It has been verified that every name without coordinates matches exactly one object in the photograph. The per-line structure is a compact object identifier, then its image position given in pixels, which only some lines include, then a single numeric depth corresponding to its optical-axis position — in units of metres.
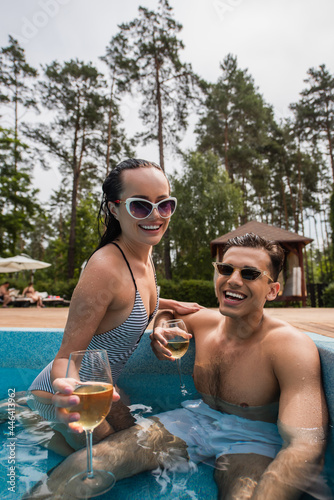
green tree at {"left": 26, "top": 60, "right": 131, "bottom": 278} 19.73
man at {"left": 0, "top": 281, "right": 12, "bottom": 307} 13.15
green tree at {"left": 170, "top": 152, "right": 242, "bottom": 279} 23.80
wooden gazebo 12.97
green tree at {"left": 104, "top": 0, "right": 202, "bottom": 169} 18.75
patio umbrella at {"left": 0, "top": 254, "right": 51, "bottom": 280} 15.56
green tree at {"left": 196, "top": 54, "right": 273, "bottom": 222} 25.17
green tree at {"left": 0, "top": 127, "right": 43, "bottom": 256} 18.17
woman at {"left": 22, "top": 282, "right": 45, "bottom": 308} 14.10
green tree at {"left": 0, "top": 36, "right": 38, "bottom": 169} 19.38
